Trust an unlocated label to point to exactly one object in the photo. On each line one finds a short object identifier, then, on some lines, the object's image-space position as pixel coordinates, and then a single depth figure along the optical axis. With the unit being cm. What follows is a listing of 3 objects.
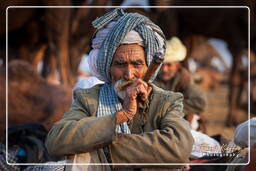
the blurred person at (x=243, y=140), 584
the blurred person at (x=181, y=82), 952
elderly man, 453
